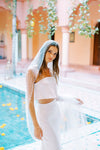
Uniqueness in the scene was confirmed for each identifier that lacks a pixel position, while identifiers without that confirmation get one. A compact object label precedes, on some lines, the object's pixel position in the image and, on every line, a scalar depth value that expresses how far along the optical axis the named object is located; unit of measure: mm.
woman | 1896
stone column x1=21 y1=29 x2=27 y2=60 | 11069
